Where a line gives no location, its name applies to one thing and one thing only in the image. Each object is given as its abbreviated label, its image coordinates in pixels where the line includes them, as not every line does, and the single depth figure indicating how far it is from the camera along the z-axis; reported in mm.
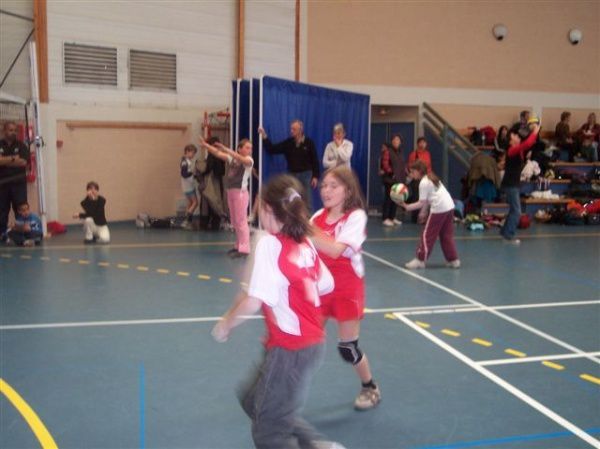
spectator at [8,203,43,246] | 10523
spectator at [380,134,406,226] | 14086
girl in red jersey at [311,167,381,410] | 3809
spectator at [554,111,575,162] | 16625
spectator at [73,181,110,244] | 10922
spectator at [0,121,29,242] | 11180
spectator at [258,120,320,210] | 11469
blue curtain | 12281
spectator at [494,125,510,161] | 15703
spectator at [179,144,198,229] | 13133
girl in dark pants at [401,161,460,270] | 8406
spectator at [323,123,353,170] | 12195
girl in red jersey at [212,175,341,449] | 2844
